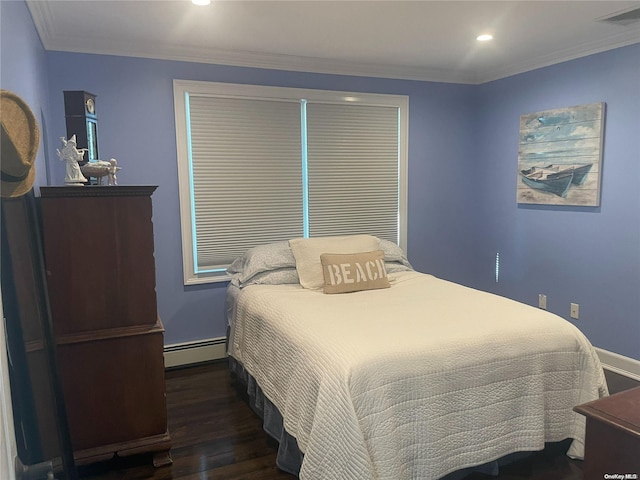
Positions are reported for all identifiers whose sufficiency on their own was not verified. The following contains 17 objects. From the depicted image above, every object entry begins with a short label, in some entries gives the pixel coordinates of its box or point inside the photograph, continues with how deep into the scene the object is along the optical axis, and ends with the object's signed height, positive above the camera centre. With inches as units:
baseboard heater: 139.5 -49.3
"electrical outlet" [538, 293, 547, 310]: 153.4 -38.6
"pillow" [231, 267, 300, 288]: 127.0 -24.7
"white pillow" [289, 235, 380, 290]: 125.7 -17.6
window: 138.7 +6.4
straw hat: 40.4 +4.3
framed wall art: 133.6 +8.2
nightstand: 42.7 -23.8
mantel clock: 97.3 +15.3
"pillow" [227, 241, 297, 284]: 129.0 -20.3
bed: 73.0 -34.3
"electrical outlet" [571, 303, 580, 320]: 142.6 -38.9
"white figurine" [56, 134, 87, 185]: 87.8 +5.5
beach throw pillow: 120.1 -22.5
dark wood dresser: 83.1 -23.3
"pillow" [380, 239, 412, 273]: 142.0 -20.7
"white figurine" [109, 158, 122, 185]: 93.7 +3.5
